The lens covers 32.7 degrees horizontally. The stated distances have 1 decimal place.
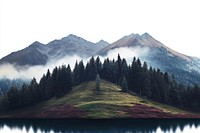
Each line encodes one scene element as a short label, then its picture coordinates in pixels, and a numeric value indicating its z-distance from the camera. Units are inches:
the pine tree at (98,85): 7028.5
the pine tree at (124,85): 7091.5
